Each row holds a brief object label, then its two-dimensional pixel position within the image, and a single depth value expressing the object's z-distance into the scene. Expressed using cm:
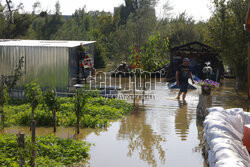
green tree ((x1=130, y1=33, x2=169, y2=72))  1360
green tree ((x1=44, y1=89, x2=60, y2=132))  921
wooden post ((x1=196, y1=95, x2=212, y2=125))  1064
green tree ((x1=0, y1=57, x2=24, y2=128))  1480
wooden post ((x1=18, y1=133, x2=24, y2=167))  526
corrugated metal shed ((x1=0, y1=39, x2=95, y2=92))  1488
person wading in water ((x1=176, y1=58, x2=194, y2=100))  1376
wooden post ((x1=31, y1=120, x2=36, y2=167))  556
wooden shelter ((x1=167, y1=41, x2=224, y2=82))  2193
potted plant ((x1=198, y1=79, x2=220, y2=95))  1098
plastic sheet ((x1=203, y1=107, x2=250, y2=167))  509
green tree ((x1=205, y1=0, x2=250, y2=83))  1736
